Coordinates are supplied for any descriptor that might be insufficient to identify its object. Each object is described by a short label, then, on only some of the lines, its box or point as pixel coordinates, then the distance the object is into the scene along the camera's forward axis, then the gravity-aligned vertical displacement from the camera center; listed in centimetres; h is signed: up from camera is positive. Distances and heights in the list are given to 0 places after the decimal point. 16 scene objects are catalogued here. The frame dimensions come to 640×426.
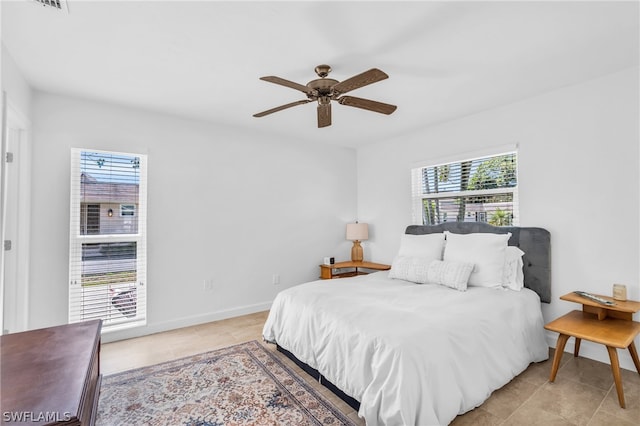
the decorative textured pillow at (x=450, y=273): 278 -53
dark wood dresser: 102 -66
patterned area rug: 194 -128
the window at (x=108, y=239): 301 -24
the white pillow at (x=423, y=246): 333 -33
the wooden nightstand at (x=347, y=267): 438 -73
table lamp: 468 -28
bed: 166 -78
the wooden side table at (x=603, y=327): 204 -82
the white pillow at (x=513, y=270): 283 -50
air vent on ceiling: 167 +117
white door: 258 -15
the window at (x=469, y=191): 330 +31
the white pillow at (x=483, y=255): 281 -37
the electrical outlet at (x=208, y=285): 371 -84
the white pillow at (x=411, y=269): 309 -55
